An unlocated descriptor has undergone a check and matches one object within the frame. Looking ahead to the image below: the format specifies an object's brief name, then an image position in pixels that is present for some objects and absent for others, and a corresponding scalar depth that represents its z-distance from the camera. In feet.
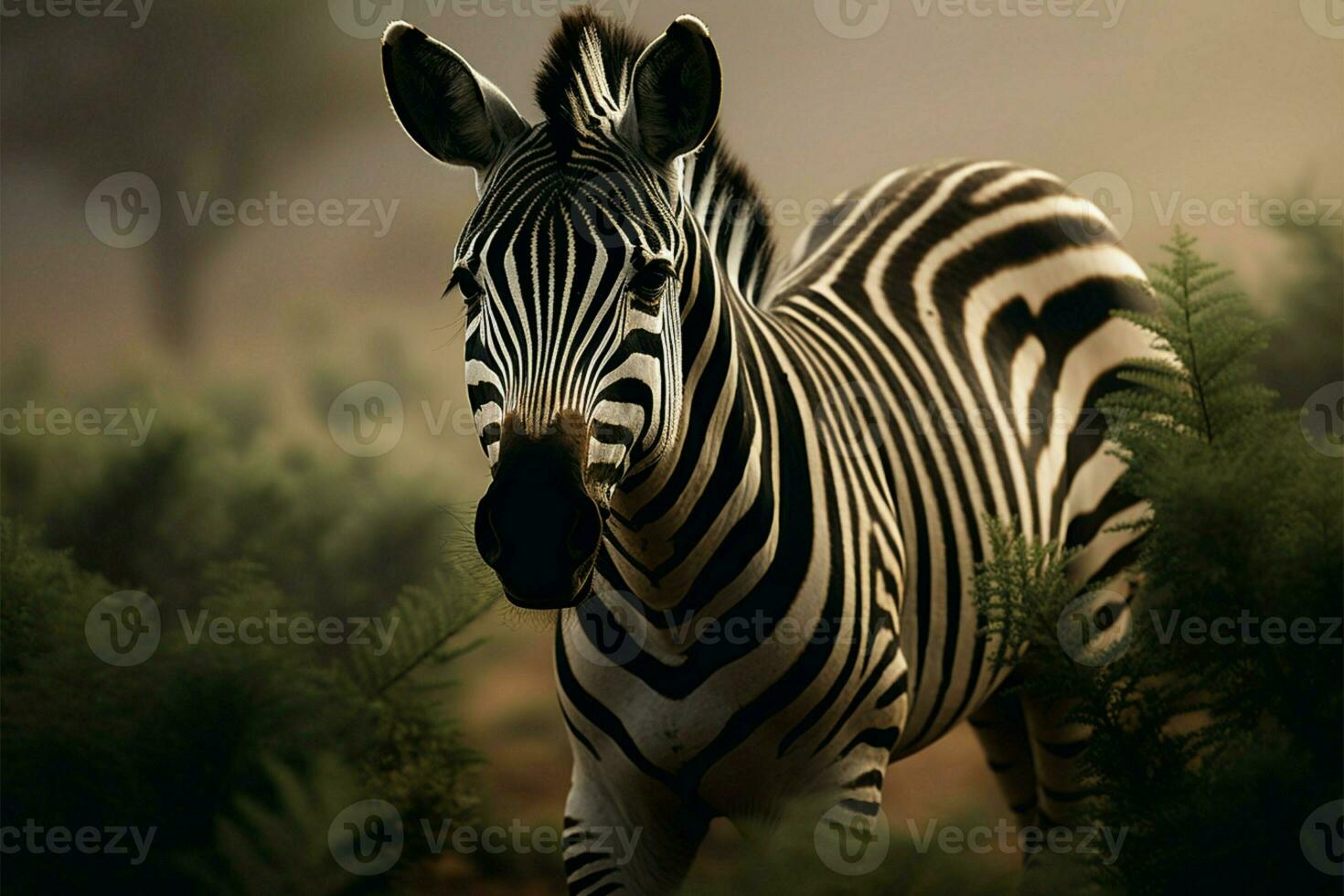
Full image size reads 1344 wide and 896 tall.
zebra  55.65
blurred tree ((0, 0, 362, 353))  132.03
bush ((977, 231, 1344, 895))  54.83
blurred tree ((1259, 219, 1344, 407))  77.82
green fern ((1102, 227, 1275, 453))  55.72
